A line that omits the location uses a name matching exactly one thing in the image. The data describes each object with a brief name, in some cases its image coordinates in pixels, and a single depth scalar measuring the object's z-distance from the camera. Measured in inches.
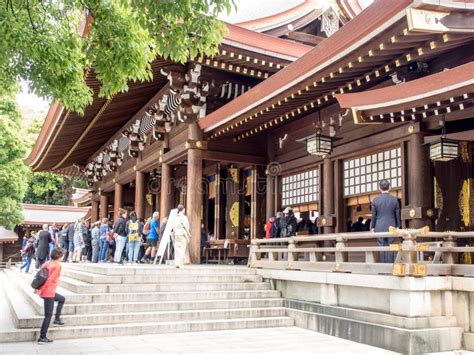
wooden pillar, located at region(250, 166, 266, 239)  578.9
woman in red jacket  293.9
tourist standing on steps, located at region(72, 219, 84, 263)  681.6
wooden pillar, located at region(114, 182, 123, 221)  872.9
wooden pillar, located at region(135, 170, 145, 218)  702.5
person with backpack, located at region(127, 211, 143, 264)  558.3
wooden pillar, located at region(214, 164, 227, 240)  645.9
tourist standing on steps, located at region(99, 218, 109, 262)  645.9
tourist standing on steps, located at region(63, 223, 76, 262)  742.5
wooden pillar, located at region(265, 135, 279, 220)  549.0
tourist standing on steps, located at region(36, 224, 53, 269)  558.6
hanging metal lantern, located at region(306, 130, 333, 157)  436.8
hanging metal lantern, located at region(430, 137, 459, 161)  338.6
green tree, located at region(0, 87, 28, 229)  939.3
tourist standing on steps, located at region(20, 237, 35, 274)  772.0
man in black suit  328.8
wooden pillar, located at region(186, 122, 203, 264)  521.3
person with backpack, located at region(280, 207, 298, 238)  458.9
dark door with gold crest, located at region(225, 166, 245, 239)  625.6
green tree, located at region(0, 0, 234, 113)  242.2
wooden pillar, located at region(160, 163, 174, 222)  605.6
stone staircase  326.6
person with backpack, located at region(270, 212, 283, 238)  477.7
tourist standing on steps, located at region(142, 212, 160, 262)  571.2
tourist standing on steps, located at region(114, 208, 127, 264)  571.2
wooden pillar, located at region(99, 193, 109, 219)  1019.3
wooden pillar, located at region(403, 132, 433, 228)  353.1
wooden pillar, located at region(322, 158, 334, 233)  451.5
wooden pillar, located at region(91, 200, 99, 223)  1131.3
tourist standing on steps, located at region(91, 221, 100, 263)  666.2
